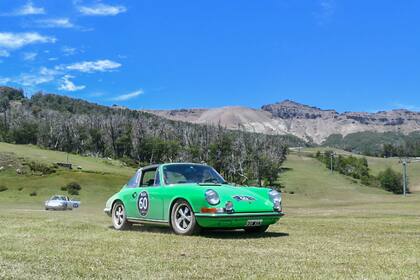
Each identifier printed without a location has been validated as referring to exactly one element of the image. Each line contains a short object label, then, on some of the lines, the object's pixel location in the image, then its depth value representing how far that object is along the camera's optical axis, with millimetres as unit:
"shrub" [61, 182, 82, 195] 94325
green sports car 12516
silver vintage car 50781
